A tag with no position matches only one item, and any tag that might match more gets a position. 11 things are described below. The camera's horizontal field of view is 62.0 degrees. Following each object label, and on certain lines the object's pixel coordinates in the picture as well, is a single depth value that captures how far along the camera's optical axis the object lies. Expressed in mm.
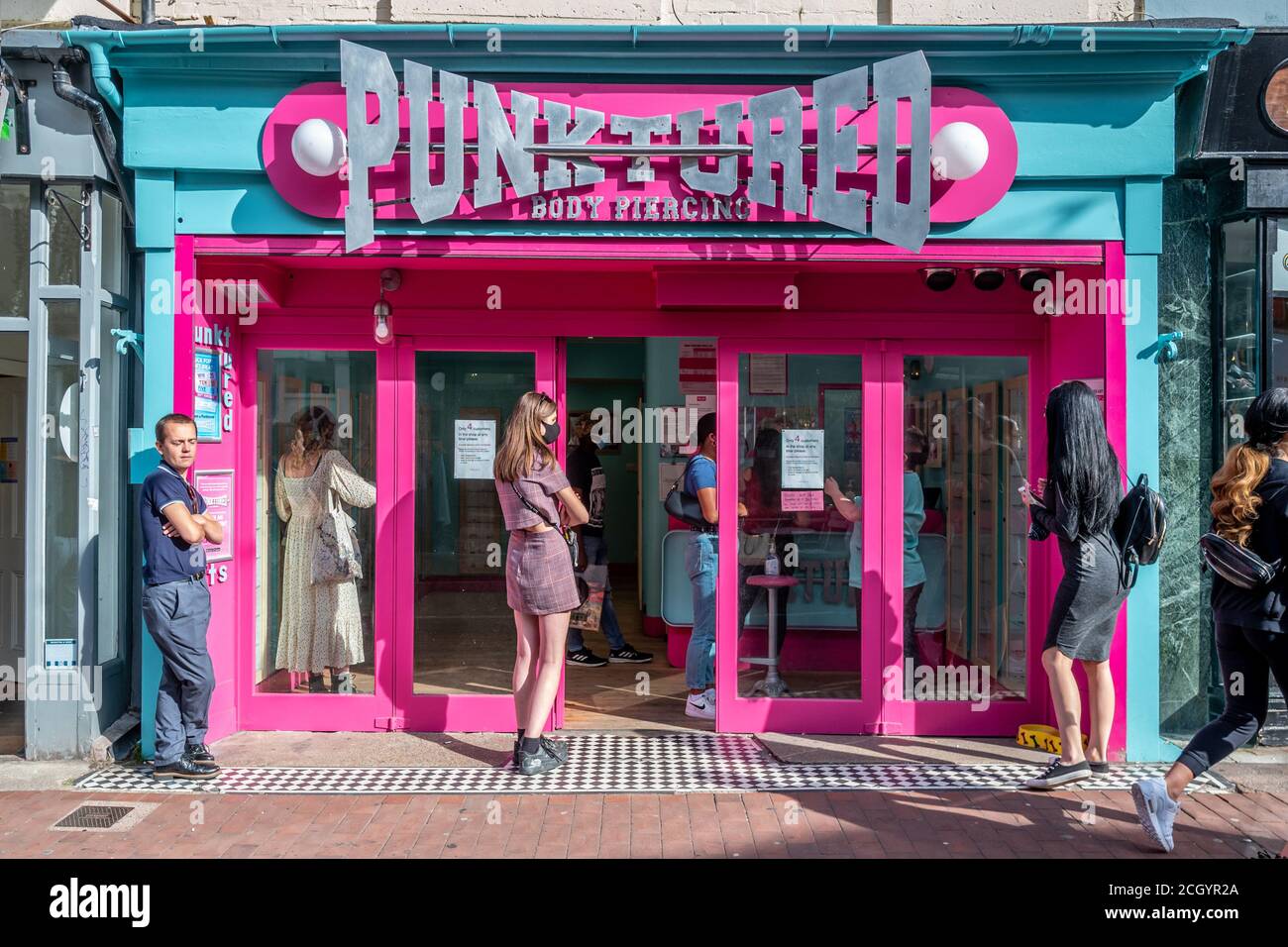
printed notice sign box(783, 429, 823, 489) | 6148
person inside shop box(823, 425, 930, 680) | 6156
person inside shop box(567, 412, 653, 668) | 8078
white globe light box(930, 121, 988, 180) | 5473
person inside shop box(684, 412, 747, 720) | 6461
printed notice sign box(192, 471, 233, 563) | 5828
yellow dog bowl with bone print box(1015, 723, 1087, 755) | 5793
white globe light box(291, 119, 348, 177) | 5457
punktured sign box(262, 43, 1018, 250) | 5492
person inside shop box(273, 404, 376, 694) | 6207
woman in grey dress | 4953
